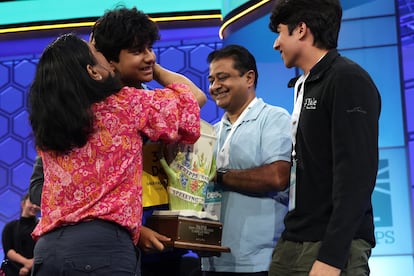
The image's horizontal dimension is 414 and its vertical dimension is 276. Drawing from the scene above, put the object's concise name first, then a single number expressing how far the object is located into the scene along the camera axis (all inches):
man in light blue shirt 164.8
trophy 151.3
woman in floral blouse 142.7
